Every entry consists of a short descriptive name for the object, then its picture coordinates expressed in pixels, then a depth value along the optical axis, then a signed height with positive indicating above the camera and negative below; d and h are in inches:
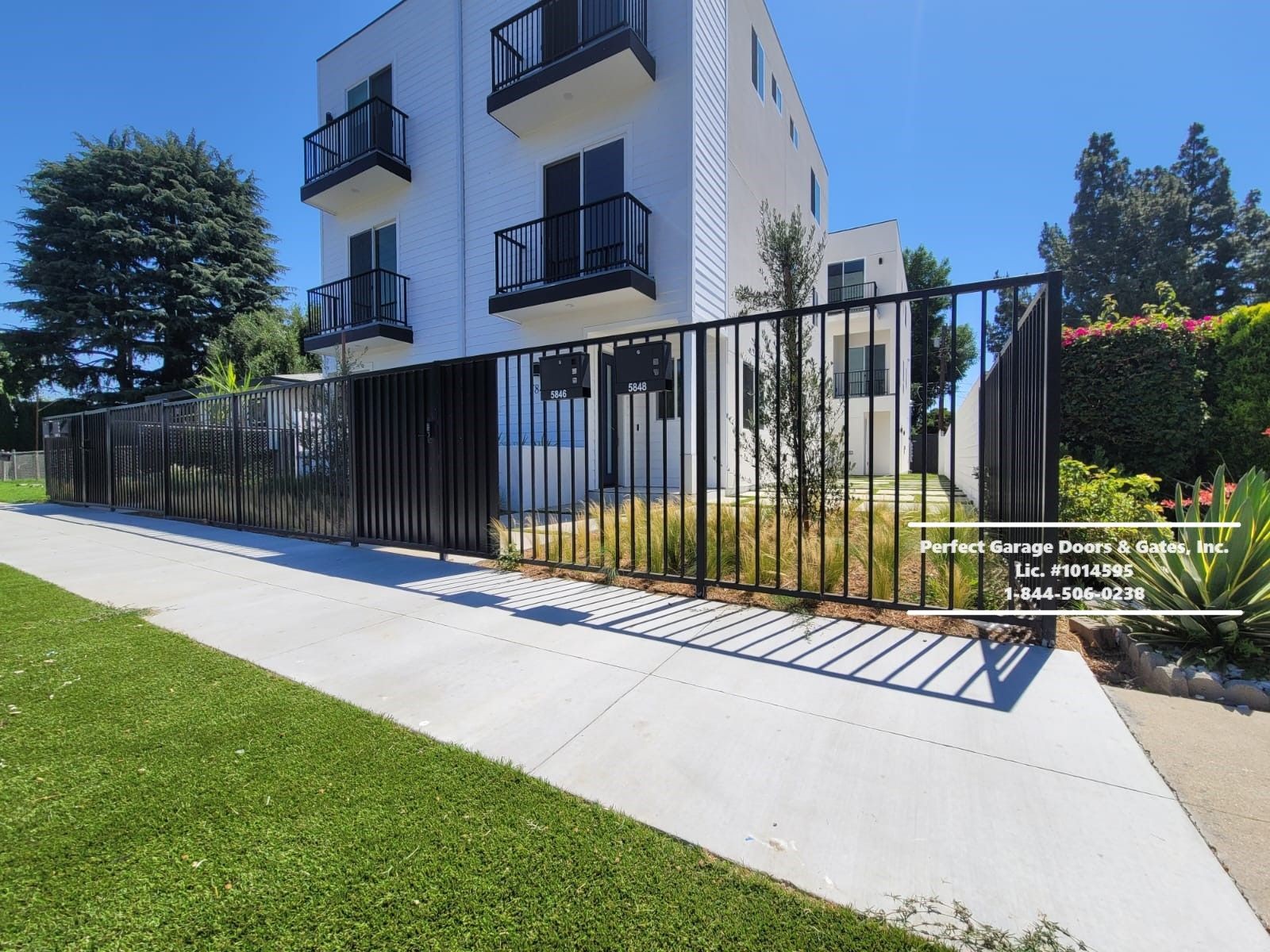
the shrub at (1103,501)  160.7 -17.2
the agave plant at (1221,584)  108.9 -29.6
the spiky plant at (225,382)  431.8 +65.3
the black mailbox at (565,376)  184.5 +27.7
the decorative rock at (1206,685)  101.0 -45.8
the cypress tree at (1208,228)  1051.9 +447.5
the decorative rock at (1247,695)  97.4 -46.2
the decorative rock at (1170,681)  103.3 -46.1
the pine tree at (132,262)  949.8 +372.2
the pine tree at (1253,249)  1034.1 +390.8
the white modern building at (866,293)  721.6 +228.3
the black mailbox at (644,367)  166.1 +27.5
